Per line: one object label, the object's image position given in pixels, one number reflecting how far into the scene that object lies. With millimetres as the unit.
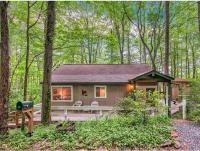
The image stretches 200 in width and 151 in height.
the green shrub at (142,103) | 6685
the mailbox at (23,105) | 5605
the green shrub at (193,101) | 7773
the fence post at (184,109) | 8307
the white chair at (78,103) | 11405
